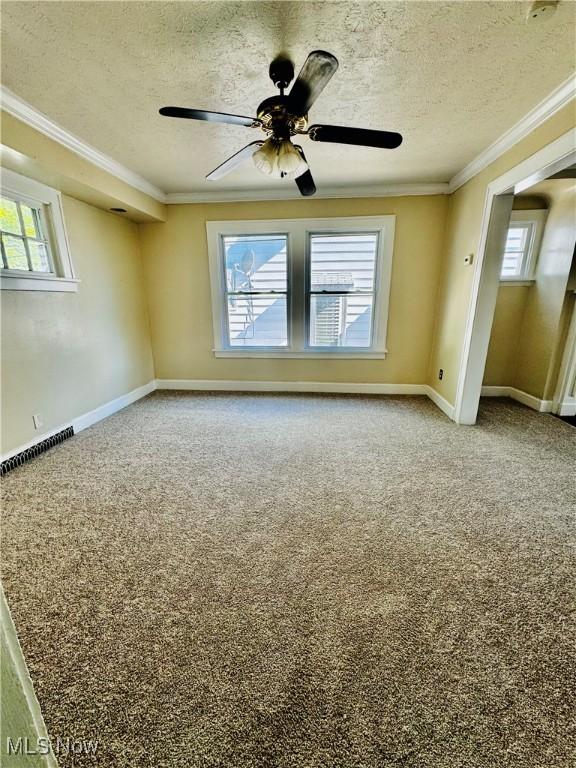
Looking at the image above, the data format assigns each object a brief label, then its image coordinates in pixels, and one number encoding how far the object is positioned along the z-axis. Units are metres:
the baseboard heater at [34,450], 2.35
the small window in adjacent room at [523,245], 3.57
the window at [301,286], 3.78
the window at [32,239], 2.38
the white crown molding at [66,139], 1.93
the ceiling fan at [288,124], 1.44
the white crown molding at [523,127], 1.82
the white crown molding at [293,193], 3.50
